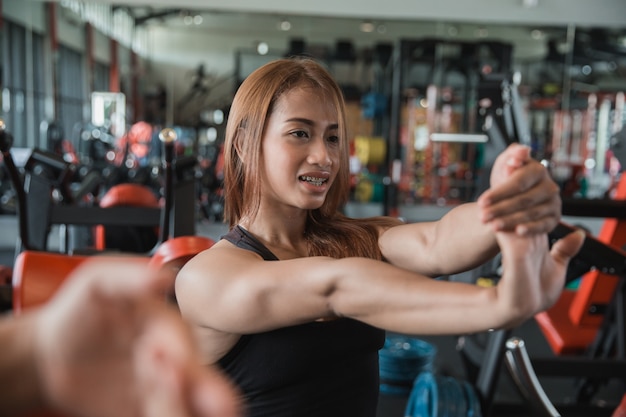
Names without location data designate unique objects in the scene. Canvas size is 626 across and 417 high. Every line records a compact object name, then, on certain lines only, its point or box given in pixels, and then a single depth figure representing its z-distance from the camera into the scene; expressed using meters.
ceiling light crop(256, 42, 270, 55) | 9.69
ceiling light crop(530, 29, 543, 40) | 9.47
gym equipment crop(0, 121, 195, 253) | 2.73
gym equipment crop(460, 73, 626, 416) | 2.55
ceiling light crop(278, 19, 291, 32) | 9.29
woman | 0.78
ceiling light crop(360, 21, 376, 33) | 9.32
